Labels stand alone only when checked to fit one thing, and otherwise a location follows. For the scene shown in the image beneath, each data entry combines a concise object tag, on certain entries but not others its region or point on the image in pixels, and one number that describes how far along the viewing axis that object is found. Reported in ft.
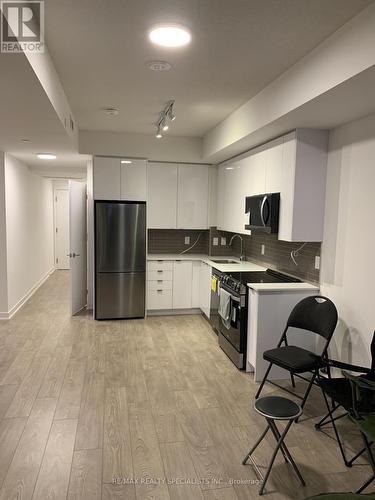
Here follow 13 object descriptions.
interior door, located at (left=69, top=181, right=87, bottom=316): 18.38
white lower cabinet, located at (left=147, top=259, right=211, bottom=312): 18.26
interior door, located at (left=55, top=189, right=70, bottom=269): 32.24
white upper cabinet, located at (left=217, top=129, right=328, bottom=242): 11.12
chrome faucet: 18.06
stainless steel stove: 12.27
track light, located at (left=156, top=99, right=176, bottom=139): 12.50
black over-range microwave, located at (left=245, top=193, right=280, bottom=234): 11.95
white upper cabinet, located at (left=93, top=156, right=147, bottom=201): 17.33
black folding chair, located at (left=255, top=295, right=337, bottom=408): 9.40
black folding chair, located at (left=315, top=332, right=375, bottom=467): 7.42
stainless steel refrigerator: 17.28
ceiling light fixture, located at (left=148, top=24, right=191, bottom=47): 7.46
